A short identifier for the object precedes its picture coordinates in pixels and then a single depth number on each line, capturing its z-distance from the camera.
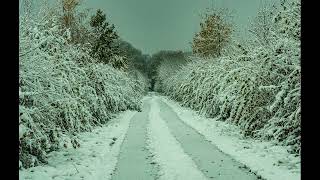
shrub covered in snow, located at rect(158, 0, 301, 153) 11.88
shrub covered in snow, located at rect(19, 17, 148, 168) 10.02
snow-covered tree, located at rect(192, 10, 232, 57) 35.41
